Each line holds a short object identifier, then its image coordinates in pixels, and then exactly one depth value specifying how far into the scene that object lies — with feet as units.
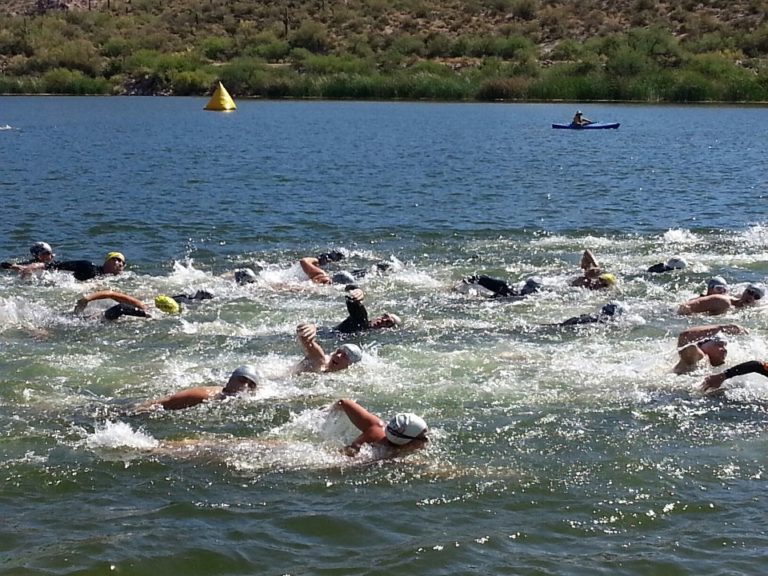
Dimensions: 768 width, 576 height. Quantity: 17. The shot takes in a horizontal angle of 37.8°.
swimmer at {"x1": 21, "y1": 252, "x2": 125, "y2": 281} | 70.85
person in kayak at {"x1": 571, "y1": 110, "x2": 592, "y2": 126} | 182.91
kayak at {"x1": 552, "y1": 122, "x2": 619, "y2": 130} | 181.78
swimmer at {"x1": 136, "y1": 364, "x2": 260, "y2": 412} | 44.39
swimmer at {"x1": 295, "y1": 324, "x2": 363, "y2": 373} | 48.91
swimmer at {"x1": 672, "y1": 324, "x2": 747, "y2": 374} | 49.29
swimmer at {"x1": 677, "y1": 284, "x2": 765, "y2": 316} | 60.39
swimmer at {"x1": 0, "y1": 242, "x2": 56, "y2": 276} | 72.08
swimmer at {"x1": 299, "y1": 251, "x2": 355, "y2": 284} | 70.23
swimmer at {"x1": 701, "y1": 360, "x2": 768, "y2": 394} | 43.80
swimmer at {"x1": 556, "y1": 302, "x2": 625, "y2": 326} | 58.13
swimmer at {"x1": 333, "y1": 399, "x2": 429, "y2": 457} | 38.75
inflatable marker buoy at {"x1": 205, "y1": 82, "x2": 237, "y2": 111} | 247.50
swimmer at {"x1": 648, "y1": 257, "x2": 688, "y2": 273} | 72.54
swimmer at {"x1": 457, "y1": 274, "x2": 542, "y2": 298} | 65.72
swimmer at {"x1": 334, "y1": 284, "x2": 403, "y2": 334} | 56.54
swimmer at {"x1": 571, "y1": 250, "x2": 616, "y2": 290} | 67.41
